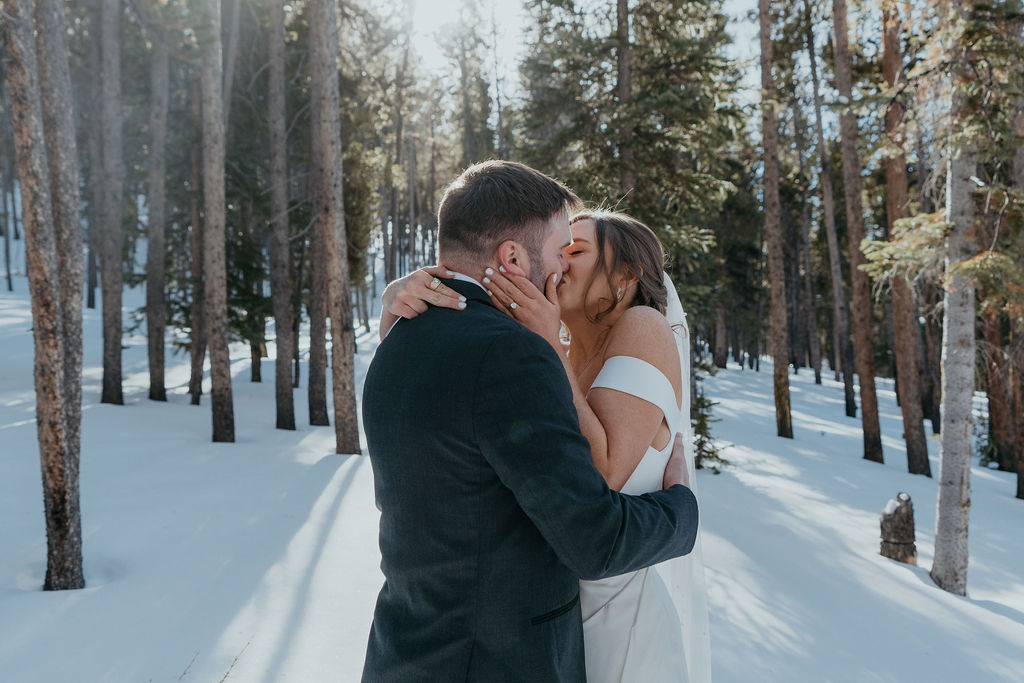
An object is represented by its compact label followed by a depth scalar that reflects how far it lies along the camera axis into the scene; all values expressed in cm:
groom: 142
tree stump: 789
